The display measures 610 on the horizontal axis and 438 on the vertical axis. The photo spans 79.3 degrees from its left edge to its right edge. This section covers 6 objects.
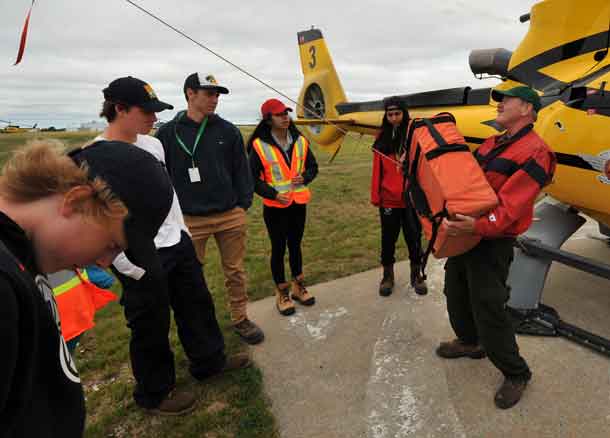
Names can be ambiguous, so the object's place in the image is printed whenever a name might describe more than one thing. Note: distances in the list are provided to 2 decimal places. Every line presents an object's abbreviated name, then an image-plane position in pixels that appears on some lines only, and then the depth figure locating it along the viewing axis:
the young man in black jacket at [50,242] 0.66
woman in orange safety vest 3.26
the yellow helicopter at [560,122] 2.43
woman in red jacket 3.45
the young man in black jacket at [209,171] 2.65
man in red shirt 1.91
